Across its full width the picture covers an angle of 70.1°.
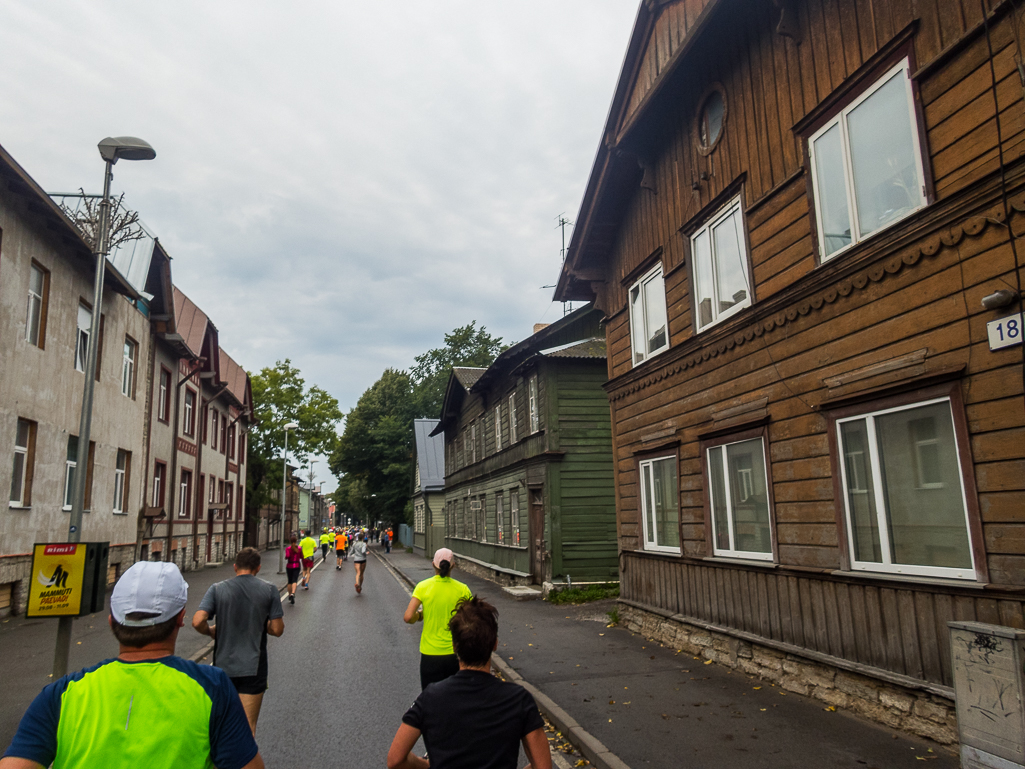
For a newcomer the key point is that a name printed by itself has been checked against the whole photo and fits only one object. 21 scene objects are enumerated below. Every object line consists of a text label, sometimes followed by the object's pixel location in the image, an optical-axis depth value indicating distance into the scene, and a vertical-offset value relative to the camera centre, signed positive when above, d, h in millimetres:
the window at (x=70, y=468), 17188 +1285
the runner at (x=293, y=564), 19469 -1255
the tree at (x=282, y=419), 52031 +6949
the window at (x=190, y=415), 30656 +4386
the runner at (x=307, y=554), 22391 -1160
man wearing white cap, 2158 -562
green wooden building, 19406 +1351
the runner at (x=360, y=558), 22000 -1305
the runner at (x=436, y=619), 6066 -883
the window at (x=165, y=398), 26344 +4421
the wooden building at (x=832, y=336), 5785 +1704
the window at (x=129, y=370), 22125 +4622
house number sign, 5422 +1228
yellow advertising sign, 6833 -523
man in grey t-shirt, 5715 -857
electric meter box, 4863 -1333
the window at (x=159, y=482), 26266 +1395
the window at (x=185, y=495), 29641 +1046
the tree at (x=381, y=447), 60750 +5568
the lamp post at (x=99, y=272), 9602 +3602
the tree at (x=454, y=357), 69625 +14966
